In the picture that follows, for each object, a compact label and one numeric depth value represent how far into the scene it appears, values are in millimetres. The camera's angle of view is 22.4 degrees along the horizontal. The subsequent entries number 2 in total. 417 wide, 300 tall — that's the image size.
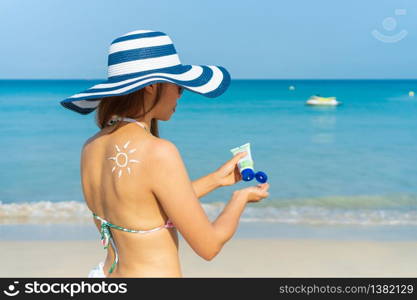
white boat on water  31917
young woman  2407
